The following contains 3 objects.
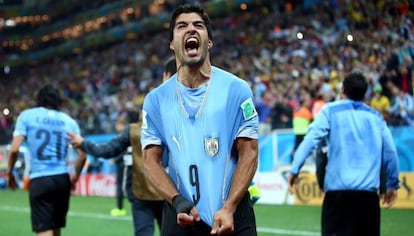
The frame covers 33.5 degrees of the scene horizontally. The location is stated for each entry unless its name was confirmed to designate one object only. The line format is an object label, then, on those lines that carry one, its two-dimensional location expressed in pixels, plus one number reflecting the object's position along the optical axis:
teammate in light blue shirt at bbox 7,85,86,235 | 7.28
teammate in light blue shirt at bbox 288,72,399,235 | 5.77
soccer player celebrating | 3.61
